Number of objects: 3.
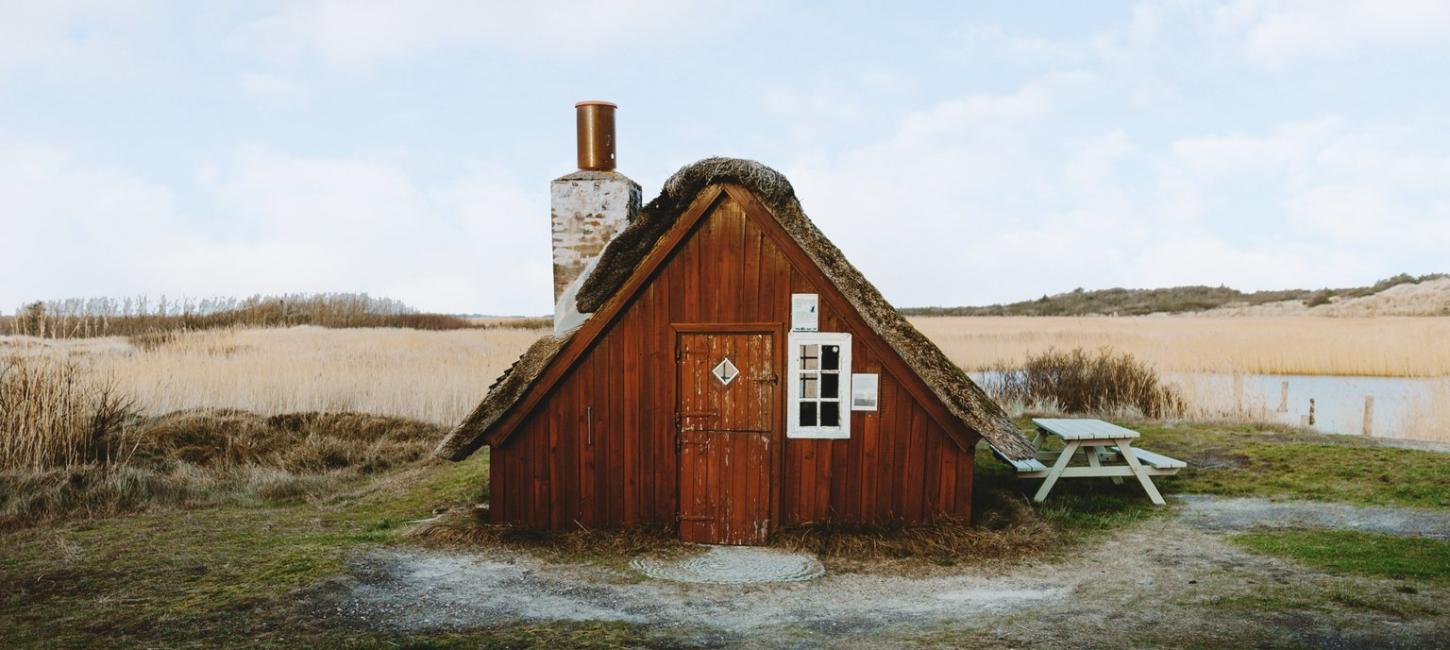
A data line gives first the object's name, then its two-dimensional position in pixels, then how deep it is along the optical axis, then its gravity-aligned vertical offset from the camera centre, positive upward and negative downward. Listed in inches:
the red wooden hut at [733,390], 349.4 -23.5
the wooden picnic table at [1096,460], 426.0 -61.0
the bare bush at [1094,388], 821.9 -54.0
